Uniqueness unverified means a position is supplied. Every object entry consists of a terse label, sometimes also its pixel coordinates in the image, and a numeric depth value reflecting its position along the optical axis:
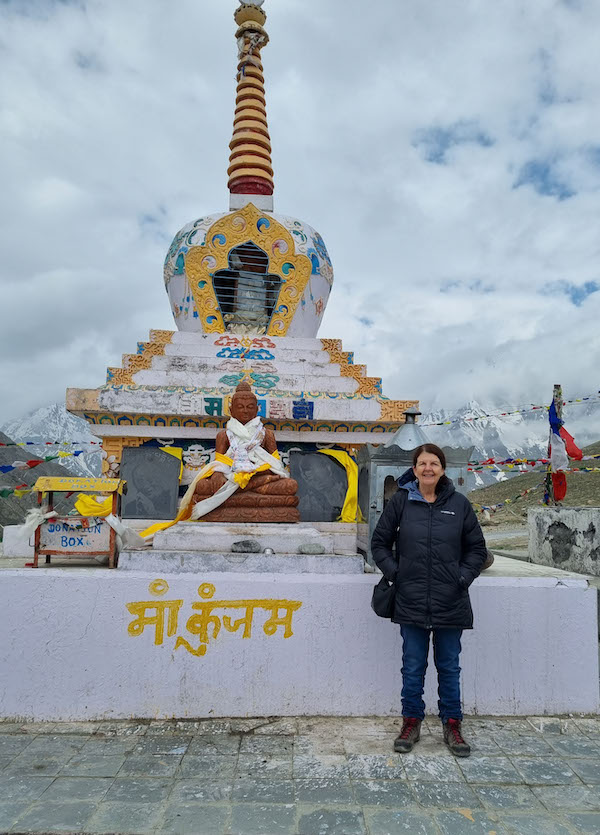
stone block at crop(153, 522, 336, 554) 4.48
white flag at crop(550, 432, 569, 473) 7.63
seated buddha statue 5.00
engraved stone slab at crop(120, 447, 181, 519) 7.78
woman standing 3.41
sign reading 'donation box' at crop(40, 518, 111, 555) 4.66
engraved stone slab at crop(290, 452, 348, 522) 7.99
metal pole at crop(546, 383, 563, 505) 7.71
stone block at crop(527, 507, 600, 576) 7.00
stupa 7.93
